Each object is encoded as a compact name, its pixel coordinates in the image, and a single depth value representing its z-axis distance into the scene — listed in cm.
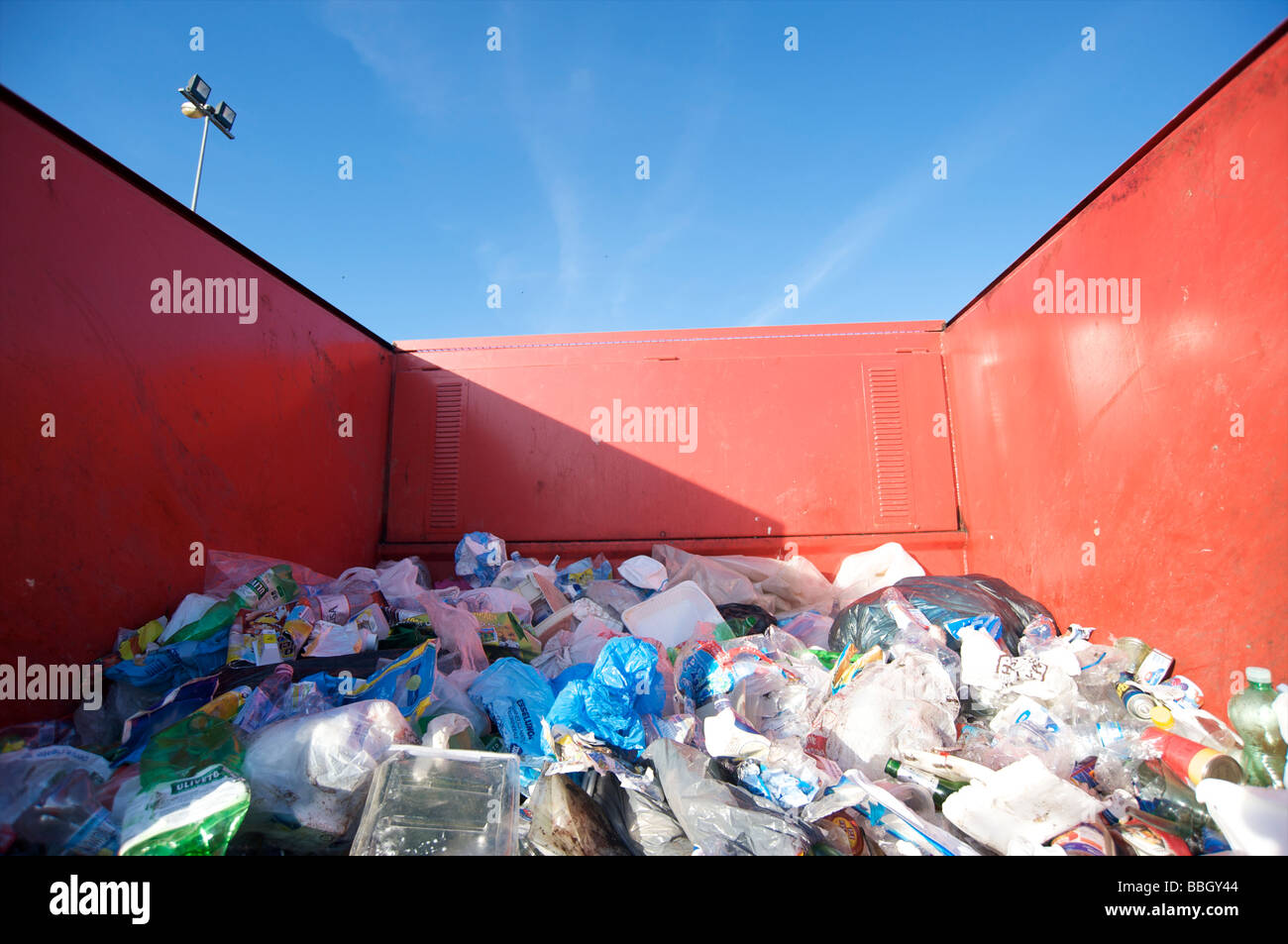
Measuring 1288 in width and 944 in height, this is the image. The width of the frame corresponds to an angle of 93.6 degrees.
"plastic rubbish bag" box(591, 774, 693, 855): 148
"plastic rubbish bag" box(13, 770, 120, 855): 127
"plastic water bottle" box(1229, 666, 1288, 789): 158
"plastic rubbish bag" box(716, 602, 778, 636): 294
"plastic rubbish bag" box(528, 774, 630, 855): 144
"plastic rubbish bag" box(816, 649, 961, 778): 183
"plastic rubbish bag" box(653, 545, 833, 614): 330
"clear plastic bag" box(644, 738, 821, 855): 140
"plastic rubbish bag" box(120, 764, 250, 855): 123
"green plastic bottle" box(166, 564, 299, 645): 218
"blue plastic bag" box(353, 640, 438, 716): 198
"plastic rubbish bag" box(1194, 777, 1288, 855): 125
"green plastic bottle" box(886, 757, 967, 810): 165
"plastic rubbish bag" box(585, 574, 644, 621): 320
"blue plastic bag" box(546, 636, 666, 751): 180
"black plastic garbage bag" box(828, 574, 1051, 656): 250
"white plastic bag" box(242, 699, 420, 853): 147
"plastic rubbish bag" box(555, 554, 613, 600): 338
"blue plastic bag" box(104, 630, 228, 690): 201
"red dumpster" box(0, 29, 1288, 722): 185
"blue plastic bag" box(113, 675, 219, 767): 175
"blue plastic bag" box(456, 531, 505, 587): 346
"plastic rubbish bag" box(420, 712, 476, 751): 172
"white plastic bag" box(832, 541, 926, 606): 335
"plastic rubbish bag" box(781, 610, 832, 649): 284
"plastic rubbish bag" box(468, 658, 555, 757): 194
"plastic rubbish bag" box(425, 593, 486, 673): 241
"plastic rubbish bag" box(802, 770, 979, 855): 142
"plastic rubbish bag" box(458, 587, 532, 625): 289
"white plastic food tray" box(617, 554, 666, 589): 338
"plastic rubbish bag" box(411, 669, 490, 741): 193
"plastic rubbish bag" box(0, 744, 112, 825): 137
